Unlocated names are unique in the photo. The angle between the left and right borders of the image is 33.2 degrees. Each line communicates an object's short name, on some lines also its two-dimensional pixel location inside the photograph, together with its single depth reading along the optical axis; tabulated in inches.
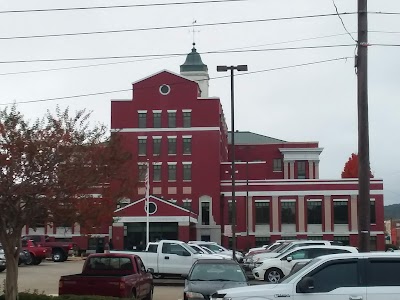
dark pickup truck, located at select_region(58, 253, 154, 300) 666.8
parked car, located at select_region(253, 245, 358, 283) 1085.1
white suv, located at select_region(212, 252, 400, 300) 468.4
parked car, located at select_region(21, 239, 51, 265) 1707.7
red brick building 2982.3
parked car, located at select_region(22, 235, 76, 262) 1962.4
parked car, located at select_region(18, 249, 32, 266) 1695.4
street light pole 1387.8
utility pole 655.1
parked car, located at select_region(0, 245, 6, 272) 1382.9
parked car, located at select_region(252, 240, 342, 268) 1343.9
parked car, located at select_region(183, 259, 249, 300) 678.5
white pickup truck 1195.3
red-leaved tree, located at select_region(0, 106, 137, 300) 535.8
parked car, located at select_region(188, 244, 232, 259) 1440.7
